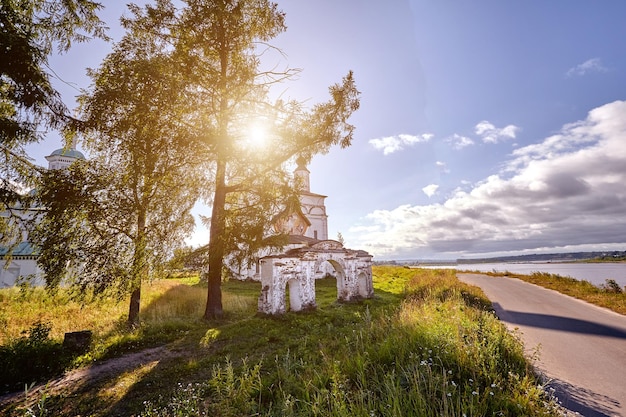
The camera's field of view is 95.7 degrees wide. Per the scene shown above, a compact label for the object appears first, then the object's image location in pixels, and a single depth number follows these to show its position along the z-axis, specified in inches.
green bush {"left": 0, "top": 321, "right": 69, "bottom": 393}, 289.5
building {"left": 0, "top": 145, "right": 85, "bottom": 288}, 1004.6
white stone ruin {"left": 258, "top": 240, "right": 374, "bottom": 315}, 556.7
